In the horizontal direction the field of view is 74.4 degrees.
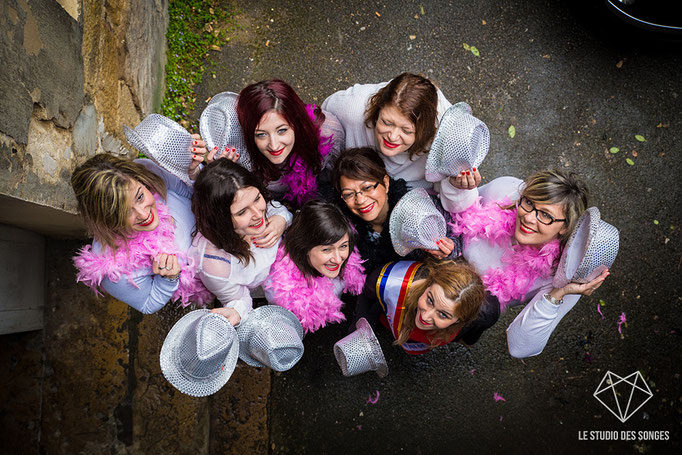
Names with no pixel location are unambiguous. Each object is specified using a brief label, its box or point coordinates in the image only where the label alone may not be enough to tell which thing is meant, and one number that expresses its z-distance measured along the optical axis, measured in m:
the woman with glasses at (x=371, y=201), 2.42
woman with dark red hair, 2.34
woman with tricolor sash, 2.23
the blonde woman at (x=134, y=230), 2.04
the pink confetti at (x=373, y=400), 3.26
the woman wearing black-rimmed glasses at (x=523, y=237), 2.26
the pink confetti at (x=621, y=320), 3.33
